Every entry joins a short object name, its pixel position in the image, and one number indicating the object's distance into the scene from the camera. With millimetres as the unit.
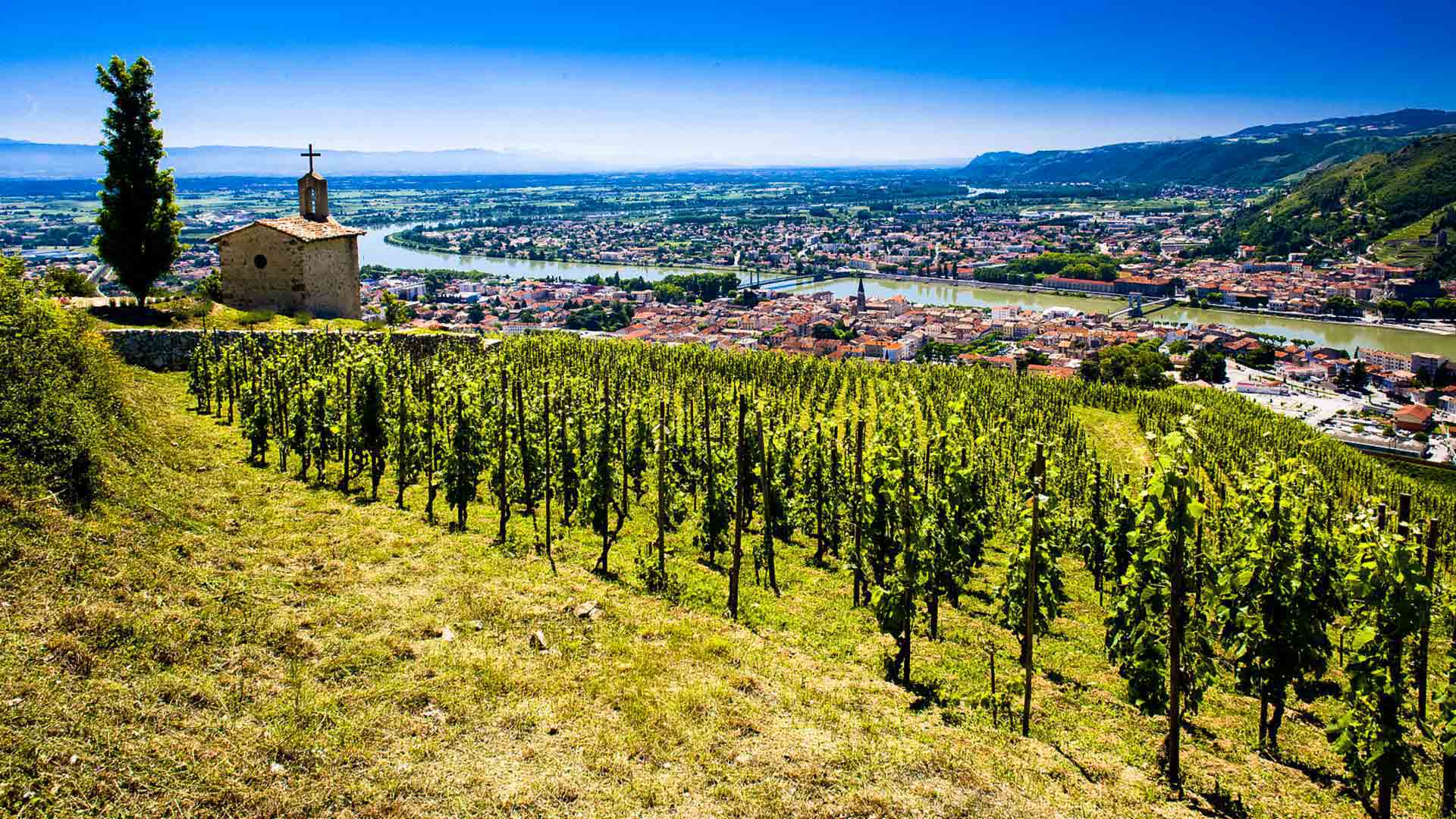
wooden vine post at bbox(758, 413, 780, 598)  10531
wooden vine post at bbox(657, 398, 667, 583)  9414
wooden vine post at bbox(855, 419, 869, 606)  9953
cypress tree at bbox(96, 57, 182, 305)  19531
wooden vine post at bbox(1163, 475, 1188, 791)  6070
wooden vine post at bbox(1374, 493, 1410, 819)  5977
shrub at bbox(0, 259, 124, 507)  7602
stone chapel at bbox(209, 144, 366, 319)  22859
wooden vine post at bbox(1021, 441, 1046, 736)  6793
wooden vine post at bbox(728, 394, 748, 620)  8738
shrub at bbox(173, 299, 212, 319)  20597
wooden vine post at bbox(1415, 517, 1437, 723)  6461
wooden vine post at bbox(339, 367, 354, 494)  11734
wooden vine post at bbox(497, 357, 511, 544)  10391
